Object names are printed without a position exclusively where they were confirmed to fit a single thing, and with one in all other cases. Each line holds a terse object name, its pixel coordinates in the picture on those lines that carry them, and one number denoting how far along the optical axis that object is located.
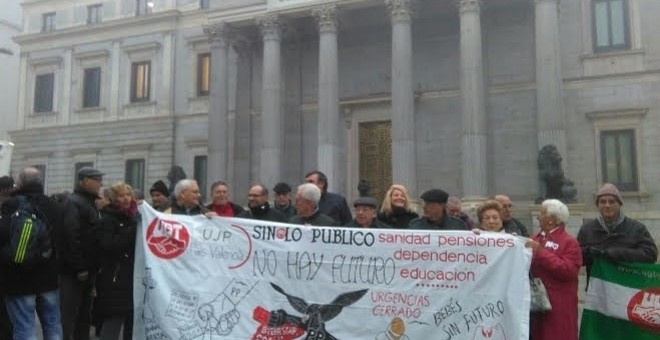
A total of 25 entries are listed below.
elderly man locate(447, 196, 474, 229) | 10.45
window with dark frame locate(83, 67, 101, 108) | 35.03
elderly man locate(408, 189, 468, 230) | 7.14
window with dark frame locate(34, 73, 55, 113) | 36.28
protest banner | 6.45
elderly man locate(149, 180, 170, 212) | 8.27
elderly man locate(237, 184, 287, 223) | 8.62
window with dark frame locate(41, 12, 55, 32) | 37.03
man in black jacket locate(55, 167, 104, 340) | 7.33
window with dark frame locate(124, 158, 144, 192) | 33.16
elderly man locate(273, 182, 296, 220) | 9.00
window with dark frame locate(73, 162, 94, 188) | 34.88
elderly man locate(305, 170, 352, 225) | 8.95
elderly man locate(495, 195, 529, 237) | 8.37
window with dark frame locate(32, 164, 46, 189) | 35.83
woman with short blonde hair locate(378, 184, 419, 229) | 7.98
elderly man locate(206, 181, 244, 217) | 8.59
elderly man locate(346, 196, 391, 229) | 7.32
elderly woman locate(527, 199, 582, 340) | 6.25
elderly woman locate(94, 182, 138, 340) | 6.97
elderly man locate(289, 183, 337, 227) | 7.47
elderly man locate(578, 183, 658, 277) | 6.90
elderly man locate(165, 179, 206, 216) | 7.55
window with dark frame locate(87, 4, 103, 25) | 35.75
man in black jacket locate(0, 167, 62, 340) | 6.80
